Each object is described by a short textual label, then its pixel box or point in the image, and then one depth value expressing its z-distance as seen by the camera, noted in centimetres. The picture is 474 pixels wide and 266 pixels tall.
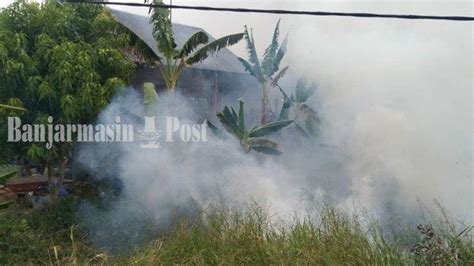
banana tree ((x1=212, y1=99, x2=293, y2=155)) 992
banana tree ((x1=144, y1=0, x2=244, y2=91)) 953
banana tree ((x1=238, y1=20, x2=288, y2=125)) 1145
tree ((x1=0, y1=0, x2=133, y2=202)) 788
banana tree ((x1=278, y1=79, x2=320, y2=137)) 1180
